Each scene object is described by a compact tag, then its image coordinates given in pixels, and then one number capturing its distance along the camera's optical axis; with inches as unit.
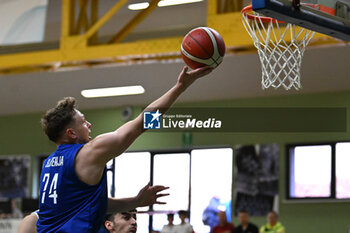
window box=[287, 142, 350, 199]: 578.2
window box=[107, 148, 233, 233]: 638.5
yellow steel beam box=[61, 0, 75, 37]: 541.6
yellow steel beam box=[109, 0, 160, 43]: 537.3
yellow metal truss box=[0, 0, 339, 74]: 511.2
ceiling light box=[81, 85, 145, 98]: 628.0
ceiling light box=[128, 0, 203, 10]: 584.5
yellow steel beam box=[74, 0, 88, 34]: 548.4
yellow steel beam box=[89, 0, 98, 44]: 549.6
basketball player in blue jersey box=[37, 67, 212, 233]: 166.6
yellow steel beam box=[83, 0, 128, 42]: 514.0
